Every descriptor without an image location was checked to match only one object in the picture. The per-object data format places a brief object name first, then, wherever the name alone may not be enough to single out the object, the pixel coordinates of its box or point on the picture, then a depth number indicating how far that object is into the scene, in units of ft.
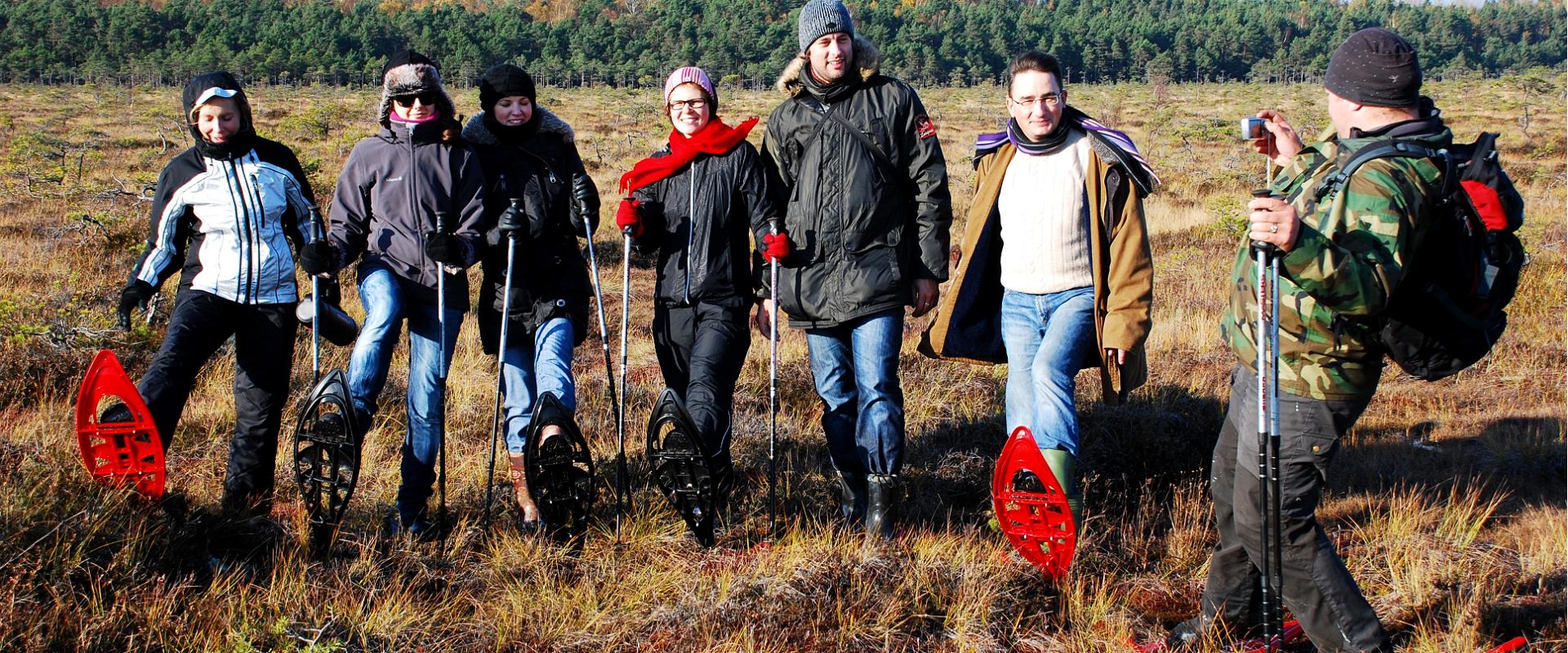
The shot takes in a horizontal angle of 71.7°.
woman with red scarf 14.11
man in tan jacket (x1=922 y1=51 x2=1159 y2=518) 13.04
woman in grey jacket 13.88
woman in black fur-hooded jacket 14.46
